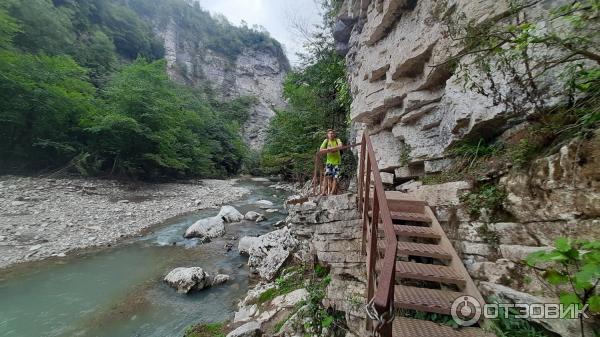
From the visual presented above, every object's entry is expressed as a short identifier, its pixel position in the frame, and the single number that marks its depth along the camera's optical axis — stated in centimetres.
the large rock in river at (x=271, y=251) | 593
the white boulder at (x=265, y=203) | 1490
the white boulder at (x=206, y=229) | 901
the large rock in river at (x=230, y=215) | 1109
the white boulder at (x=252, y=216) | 1159
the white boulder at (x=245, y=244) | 761
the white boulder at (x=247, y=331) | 376
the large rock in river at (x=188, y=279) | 573
